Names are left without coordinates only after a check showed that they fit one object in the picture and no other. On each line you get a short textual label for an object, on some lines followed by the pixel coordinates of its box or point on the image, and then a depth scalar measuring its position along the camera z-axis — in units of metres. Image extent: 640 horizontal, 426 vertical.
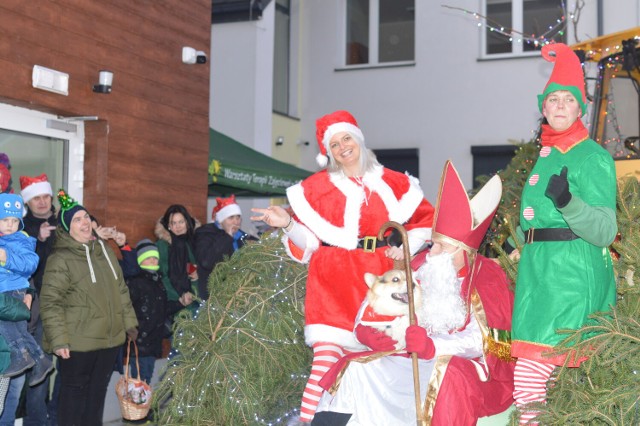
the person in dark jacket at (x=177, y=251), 9.02
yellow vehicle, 8.45
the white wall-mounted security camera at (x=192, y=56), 10.62
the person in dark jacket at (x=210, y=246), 9.08
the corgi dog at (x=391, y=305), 4.61
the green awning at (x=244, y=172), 11.27
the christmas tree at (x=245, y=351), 5.90
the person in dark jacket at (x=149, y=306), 8.65
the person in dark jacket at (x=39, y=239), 7.50
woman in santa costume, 5.27
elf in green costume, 4.31
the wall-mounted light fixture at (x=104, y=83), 9.09
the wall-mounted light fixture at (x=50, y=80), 8.29
